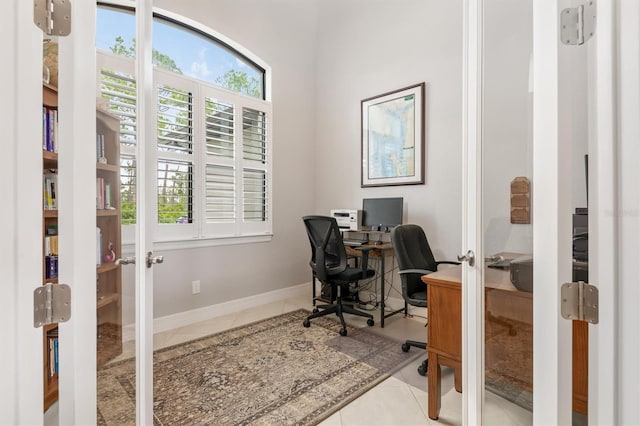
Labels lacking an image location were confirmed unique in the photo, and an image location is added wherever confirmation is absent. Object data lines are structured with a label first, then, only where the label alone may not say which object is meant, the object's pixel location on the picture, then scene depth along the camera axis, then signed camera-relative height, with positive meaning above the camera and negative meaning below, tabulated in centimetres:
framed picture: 319 +84
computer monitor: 321 -2
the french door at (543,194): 67 +5
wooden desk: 87 -46
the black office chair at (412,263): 225 -43
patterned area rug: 160 -112
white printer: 350 -9
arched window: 284 +72
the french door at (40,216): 64 -1
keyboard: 328 -36
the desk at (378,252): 298 -43
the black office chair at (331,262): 283 -51
